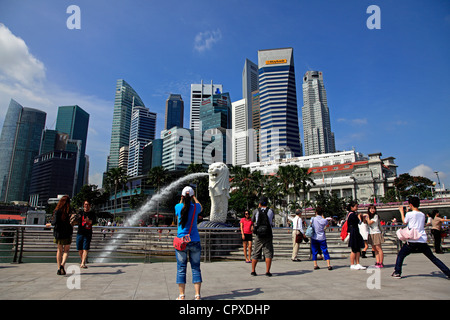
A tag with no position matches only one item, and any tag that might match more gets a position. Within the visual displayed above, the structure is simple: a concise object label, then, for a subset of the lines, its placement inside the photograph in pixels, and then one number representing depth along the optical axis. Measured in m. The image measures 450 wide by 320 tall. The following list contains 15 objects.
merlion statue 14.67
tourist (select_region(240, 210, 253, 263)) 8.89
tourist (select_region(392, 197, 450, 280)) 5.84
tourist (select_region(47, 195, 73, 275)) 6.62
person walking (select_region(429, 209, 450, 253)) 10.49
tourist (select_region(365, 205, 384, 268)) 7.80
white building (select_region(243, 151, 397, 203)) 79.19
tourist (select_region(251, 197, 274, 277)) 6.60
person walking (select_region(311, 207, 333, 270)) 7.61
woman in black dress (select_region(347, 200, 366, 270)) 7.36
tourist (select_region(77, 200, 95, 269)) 7.36
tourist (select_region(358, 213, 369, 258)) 8.96
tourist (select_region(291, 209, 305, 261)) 9.62
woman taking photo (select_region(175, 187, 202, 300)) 4.38
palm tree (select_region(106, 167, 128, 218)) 63.06
